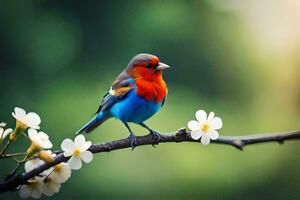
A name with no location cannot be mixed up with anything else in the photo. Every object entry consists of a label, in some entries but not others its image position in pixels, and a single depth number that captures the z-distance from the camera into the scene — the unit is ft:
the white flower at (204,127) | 11.02
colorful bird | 11.86
